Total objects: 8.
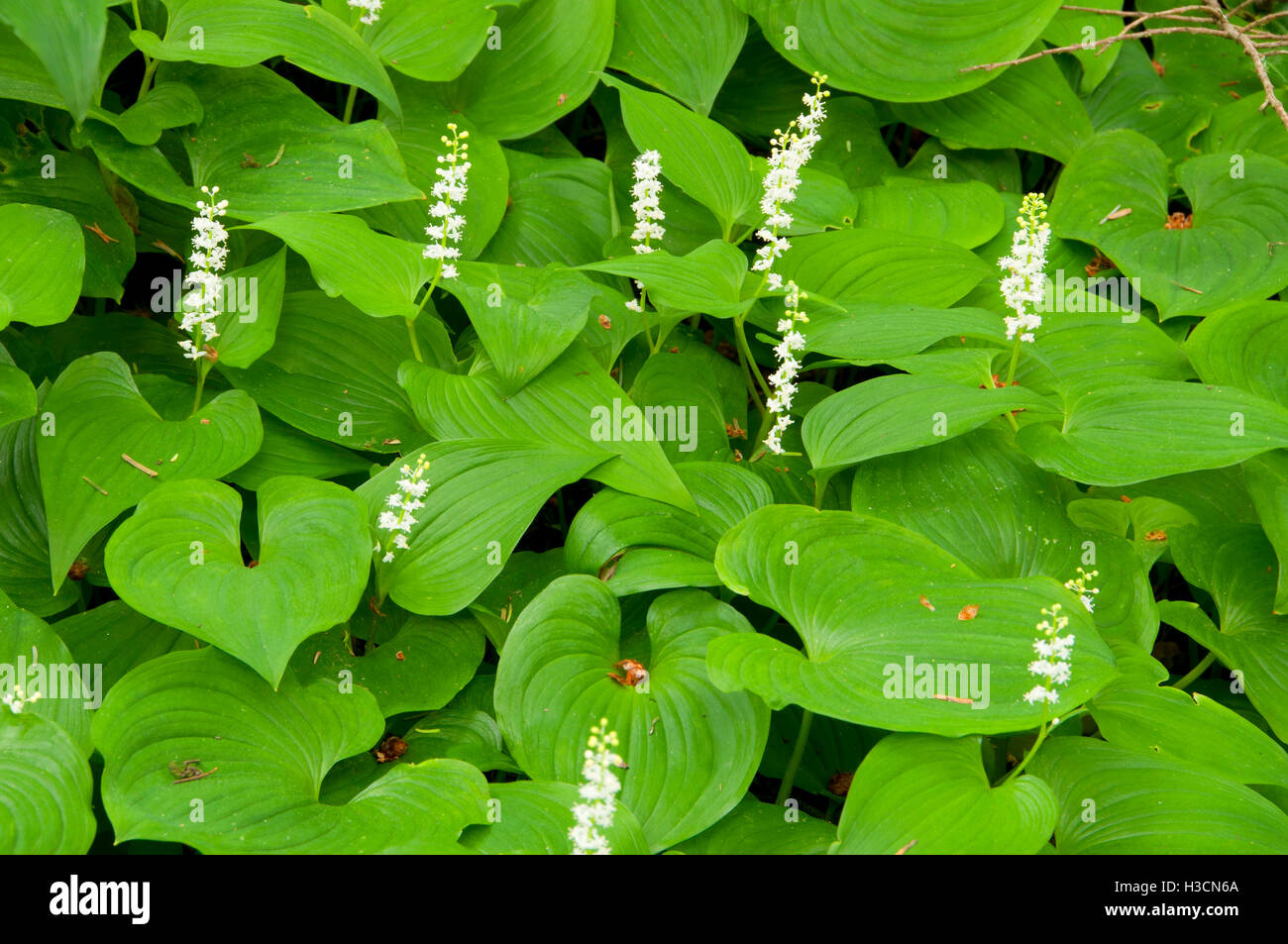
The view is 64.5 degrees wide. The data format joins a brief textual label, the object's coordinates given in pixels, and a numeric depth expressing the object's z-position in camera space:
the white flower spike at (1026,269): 2.78
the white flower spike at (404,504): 2.58
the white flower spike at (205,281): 2.81
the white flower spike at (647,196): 3.22
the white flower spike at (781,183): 2.99
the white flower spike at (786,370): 2.93
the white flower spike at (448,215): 2.89
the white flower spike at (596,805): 1.90
